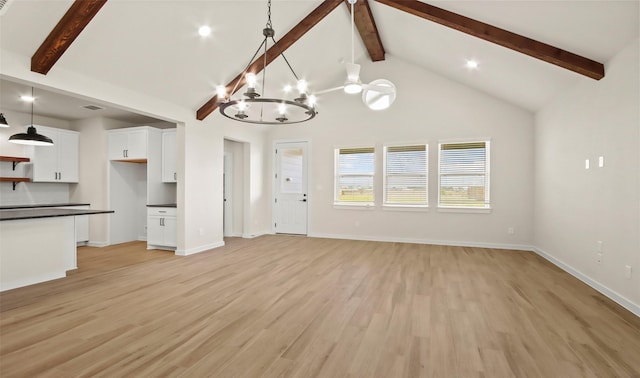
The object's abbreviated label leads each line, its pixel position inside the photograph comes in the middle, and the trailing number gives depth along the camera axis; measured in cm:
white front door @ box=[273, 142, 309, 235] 765
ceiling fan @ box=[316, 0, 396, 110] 650
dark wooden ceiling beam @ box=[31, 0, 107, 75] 305
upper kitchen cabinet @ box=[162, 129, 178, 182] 632
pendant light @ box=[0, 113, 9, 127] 465
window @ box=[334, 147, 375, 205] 711
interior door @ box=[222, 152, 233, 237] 755
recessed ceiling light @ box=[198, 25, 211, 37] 410
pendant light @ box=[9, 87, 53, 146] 491
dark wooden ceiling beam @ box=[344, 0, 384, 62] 505
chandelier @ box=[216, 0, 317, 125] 285
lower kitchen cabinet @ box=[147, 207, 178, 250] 589
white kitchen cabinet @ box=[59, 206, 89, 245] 639
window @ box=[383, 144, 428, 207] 669
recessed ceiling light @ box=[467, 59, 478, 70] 514
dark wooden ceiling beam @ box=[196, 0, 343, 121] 479
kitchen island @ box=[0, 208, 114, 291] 364
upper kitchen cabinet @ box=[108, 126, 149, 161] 629
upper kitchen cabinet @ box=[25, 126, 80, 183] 610
